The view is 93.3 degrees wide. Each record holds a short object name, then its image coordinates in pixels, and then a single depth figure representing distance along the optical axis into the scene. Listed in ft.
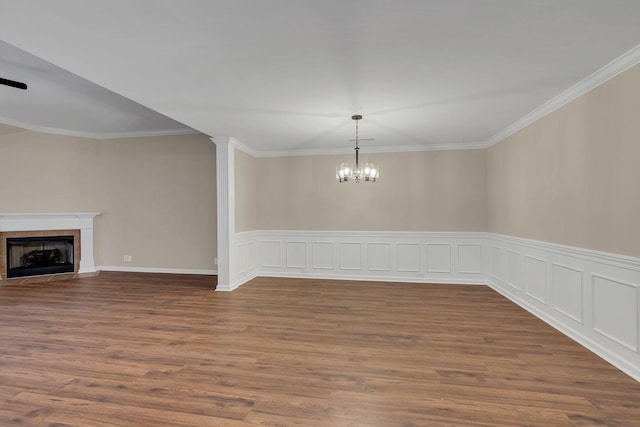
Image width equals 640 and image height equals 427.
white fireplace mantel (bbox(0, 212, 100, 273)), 18.63
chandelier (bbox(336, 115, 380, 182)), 14.60
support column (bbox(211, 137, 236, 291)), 17.20
